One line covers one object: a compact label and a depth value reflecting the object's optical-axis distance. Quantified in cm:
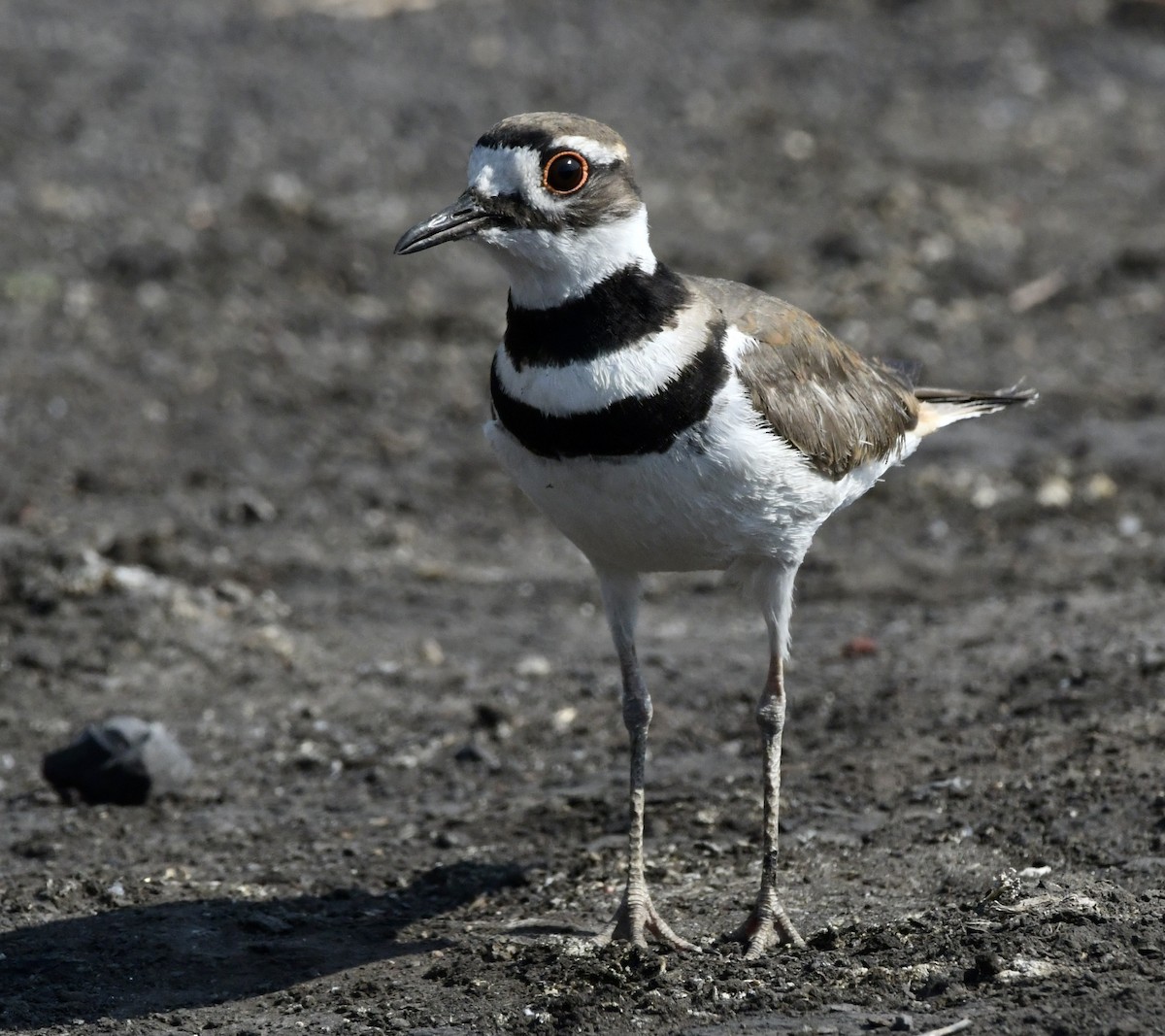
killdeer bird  1021
